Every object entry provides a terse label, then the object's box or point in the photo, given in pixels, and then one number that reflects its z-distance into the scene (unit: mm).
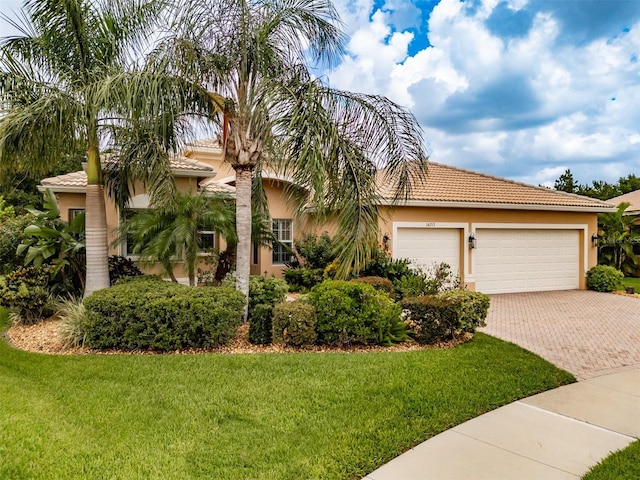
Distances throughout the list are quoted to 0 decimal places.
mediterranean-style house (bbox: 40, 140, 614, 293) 13977
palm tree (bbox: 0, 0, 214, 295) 7828
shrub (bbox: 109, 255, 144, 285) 11391
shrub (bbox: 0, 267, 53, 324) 9578
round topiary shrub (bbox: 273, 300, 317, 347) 7594
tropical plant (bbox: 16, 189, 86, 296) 10516
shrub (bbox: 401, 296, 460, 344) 7992
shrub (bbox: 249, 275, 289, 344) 7852
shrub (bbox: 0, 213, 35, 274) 12966
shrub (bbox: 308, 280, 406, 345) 7752
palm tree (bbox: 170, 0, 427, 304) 7734
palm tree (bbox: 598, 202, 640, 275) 19969
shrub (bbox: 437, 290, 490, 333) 8195
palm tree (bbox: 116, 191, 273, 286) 9625
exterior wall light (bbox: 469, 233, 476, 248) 15180
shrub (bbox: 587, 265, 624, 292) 16203
